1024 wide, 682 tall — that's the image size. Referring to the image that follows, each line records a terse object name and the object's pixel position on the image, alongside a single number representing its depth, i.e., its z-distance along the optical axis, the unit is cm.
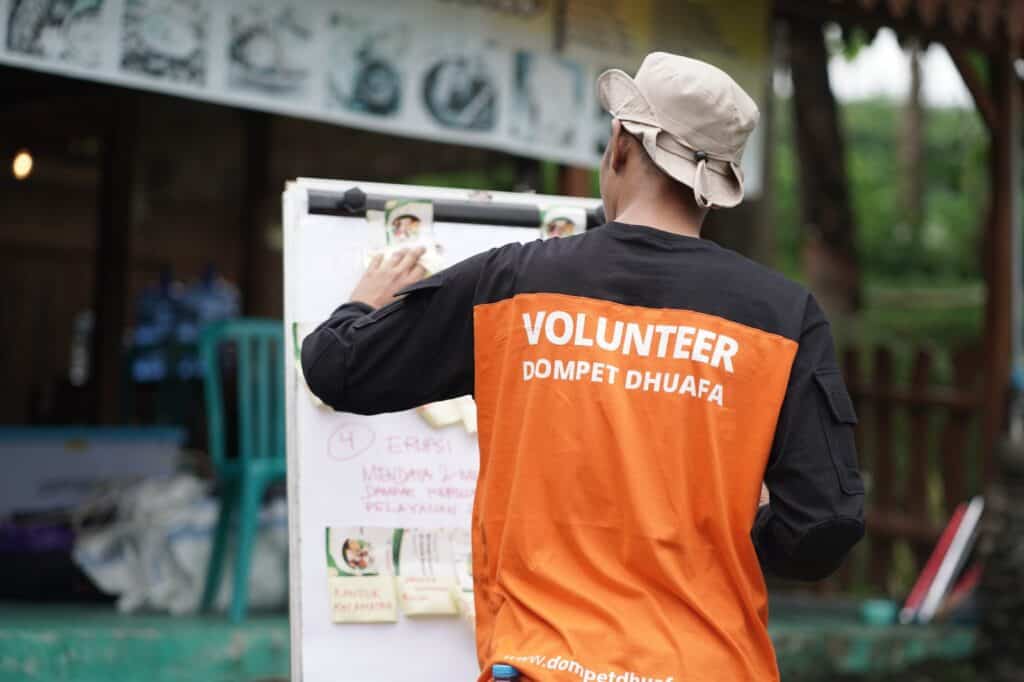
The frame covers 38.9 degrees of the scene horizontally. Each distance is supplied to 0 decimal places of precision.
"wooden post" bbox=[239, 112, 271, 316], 962
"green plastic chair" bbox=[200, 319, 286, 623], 526
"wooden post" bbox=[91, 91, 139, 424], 823
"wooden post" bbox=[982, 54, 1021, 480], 711
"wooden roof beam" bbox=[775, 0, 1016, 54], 644
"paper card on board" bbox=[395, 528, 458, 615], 320
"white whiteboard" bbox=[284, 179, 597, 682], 312
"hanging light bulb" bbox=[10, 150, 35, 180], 764
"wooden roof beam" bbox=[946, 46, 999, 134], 680
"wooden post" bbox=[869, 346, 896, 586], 842
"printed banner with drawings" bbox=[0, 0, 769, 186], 464
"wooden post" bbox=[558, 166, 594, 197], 587
